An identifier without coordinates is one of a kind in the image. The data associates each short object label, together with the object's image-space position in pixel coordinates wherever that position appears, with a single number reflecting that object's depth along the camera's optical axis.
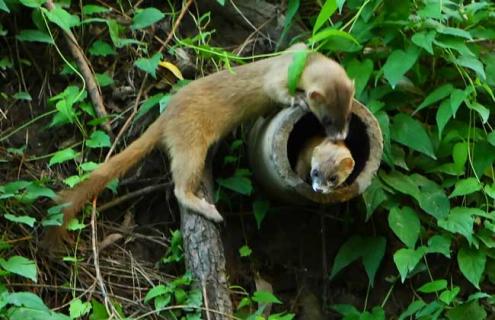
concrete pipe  8.27
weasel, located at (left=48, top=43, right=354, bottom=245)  8.52
